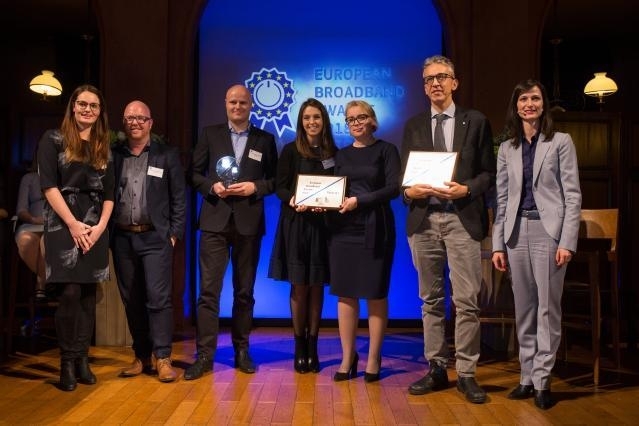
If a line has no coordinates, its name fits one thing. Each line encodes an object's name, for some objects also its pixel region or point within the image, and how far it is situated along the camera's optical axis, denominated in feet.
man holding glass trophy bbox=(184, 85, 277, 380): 12.37
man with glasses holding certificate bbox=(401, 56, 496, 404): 10.64
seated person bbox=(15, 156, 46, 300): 15.97
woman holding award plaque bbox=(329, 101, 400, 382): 11.62
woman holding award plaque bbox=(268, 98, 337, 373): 12.28
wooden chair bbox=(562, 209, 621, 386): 11.73
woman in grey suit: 10.07
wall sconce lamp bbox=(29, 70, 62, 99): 23.33
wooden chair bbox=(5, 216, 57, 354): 14.52
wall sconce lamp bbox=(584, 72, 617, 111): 23.99
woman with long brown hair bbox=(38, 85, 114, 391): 11.09
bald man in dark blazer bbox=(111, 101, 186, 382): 11.68
